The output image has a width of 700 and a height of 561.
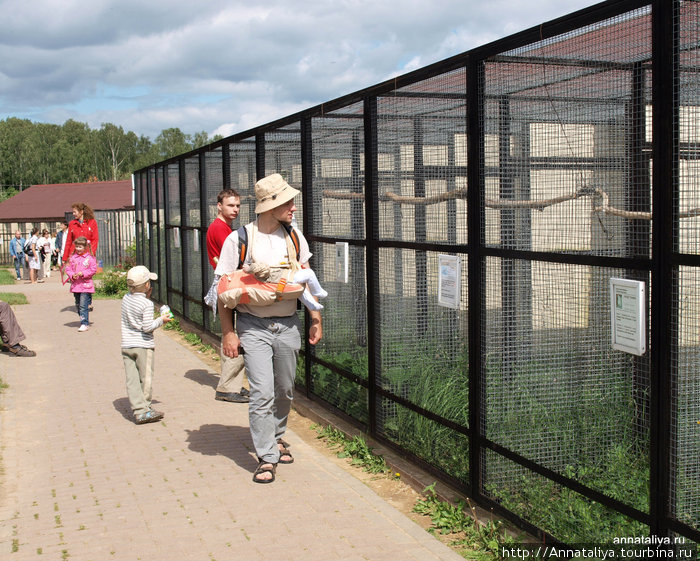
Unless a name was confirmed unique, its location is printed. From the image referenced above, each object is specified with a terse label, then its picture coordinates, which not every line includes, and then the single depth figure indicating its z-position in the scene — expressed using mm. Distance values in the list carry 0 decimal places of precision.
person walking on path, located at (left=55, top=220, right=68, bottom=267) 27625
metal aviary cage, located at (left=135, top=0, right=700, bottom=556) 3020
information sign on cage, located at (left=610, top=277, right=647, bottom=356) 3068
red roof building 44156
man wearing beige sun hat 5094
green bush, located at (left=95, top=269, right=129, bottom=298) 18547
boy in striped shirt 6641
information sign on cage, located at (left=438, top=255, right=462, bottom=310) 4445
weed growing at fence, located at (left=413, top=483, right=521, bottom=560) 3954
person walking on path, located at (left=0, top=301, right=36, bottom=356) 9859
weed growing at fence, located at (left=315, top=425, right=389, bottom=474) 5422
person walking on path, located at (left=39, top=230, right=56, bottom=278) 27203
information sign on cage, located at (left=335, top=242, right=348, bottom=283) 6129
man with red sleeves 7273
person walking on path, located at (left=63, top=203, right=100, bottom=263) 12625
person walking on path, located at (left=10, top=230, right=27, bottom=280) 26875
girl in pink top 11898
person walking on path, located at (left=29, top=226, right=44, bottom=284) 25188
